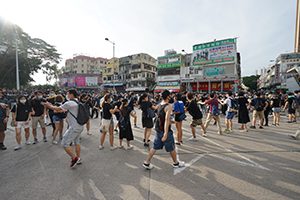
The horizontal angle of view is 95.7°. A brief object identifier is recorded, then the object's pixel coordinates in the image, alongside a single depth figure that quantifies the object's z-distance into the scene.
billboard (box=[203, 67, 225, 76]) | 30.37
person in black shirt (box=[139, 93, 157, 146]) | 4.77
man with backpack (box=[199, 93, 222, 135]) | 6.01
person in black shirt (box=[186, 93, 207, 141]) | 5.42
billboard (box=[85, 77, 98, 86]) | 52.50
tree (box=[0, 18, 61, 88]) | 23.36
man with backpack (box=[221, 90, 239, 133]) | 6.34
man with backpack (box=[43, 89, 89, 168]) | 3.34
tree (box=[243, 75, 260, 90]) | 65.19
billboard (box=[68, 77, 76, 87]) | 53.03
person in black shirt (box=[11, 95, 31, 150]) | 4.61
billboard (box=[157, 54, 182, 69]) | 36.09
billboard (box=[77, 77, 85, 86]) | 52.31
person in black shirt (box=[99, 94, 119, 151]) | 4.50
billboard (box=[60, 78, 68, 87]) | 56.66
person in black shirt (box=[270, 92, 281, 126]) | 7.79
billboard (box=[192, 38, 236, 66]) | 28.31
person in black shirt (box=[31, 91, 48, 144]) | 5.10
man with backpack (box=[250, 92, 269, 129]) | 6.79
